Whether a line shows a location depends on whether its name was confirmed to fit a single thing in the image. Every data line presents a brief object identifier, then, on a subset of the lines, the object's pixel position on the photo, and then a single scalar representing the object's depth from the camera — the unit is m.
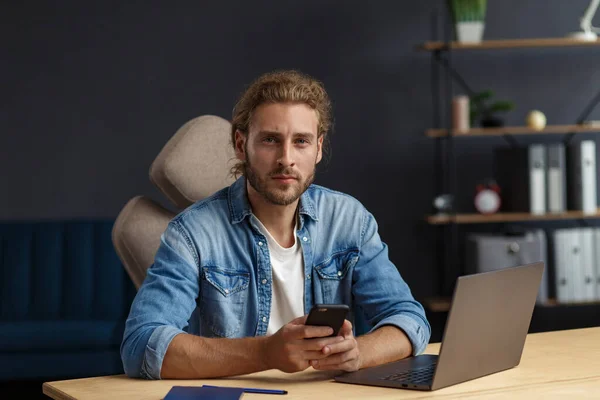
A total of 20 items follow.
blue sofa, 4.24
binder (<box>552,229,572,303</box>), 4.36
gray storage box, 4.29
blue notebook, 1.33
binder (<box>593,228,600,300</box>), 4.39
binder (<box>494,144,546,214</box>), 4.34
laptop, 1.37
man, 1.75
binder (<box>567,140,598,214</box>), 4.34
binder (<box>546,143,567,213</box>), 4.36
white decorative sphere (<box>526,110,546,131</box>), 4.41
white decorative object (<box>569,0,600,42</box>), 4.38
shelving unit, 4.35
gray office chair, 2.39
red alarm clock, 4.41
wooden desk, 1.39
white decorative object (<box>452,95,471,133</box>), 4.35
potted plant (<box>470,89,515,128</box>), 4.39
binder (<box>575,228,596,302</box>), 4.38
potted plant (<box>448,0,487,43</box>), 4.35
